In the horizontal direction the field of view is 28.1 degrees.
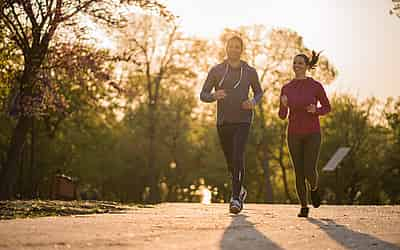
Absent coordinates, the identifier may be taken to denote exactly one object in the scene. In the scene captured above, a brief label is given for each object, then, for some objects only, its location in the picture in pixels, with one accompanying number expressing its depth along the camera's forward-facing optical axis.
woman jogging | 10.17
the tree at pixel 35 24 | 20.69
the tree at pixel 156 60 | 45.19
